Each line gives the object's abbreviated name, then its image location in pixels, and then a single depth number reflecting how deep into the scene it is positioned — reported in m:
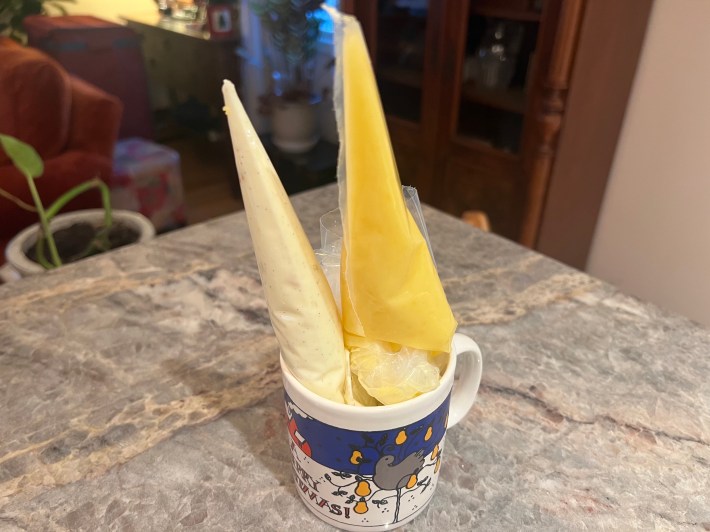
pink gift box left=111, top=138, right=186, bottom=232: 2.08
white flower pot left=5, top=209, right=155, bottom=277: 1.20
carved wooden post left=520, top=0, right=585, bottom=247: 1.38
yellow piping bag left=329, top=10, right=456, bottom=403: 0.33
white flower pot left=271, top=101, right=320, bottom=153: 2.56
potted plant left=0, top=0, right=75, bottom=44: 1.79
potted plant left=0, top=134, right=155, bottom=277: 1.20
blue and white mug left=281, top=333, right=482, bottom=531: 0.40
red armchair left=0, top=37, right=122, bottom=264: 1.81
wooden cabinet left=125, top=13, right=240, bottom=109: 2.17
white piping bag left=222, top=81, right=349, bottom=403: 0.37
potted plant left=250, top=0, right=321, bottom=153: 2.41
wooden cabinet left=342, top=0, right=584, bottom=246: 1.53
